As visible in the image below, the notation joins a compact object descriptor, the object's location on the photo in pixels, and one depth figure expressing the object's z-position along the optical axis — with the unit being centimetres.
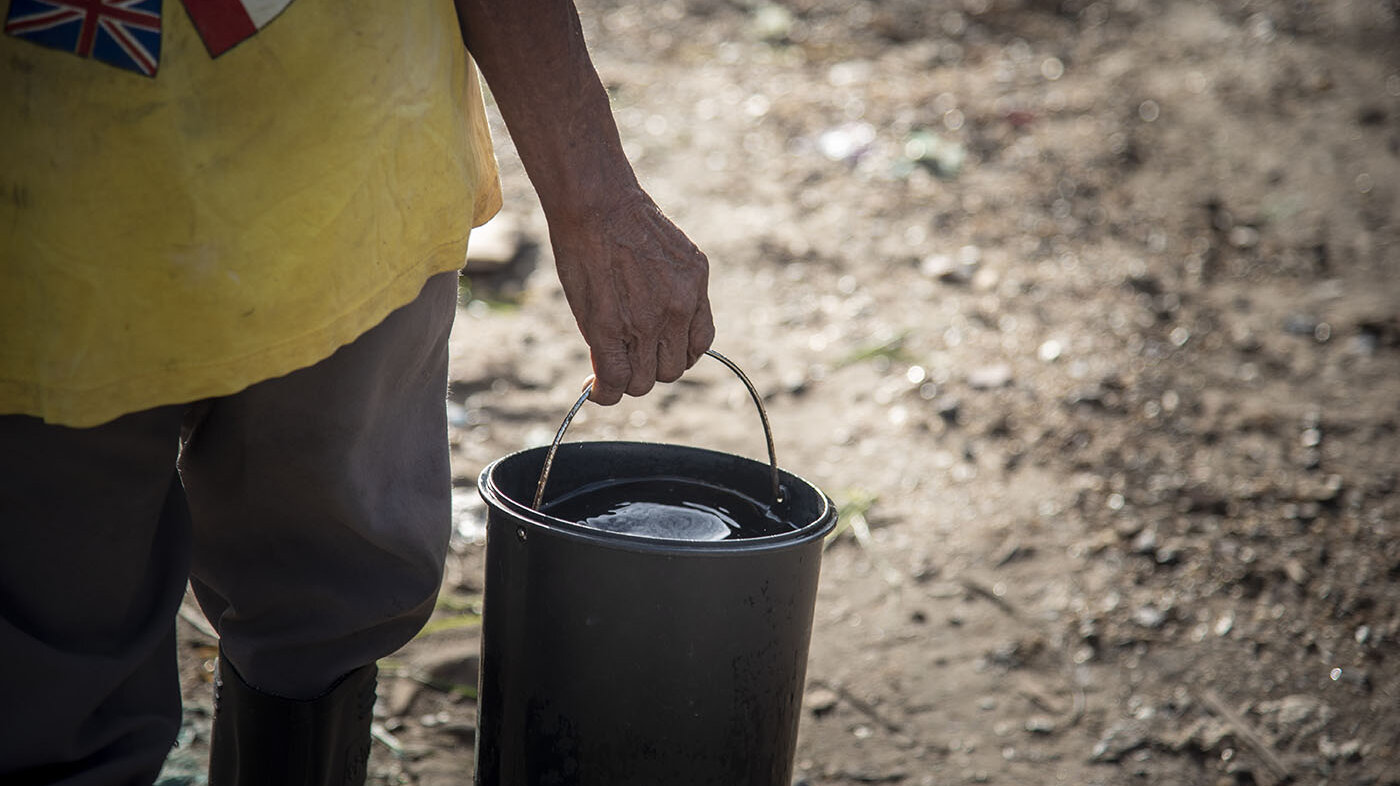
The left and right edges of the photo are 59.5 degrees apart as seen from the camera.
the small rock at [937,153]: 463
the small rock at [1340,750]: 214
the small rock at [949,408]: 323
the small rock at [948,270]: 395
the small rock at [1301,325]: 351
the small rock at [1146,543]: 269
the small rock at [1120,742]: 217
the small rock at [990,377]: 335
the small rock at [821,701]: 229
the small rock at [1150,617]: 249
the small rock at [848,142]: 483
